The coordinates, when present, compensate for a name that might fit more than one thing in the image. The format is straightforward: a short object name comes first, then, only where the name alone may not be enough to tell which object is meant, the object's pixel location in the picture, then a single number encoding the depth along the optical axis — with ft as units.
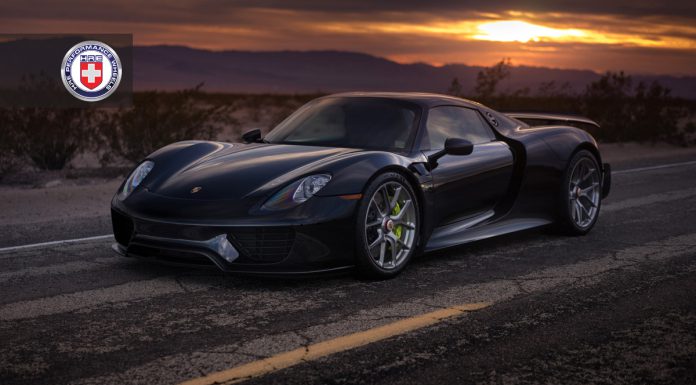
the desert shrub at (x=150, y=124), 48.19
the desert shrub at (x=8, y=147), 42.88
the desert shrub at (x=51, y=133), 45.27
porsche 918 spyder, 18.83
